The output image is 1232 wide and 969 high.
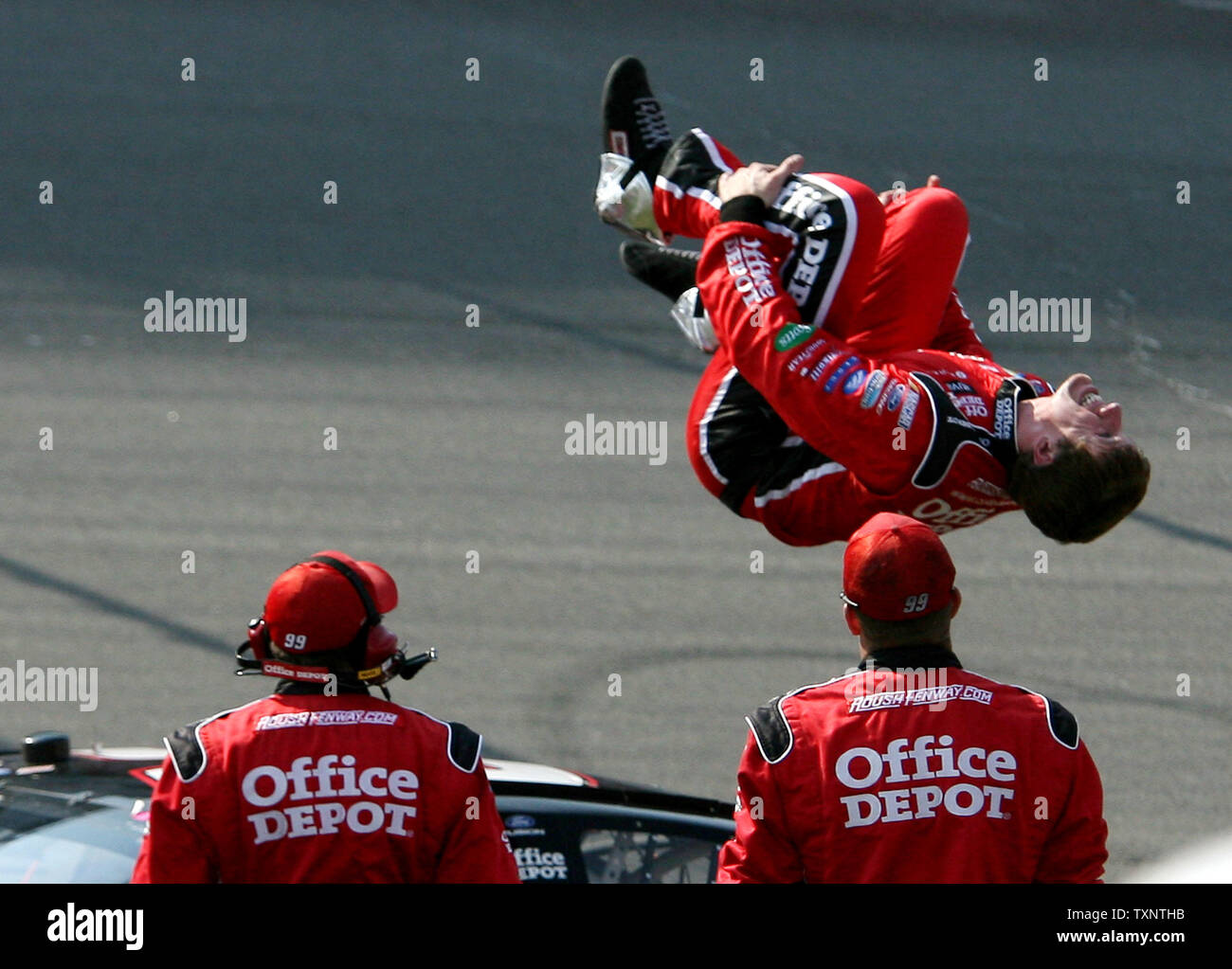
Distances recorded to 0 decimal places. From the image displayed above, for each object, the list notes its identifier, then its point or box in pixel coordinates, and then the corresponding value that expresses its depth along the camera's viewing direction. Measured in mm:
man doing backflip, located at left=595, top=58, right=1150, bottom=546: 7570
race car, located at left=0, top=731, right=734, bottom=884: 8477
